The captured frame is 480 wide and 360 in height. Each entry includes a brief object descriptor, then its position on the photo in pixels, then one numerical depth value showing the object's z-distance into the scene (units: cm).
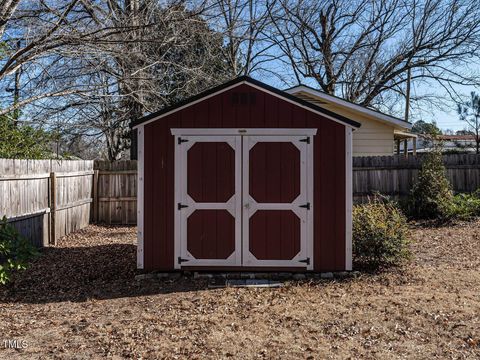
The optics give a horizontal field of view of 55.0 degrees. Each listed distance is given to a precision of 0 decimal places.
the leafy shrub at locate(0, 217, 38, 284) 549
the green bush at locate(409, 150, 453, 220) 1179
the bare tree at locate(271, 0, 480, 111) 2056
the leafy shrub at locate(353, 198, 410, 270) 689
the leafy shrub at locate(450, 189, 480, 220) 1158
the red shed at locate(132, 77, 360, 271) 666
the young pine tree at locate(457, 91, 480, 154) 2392
